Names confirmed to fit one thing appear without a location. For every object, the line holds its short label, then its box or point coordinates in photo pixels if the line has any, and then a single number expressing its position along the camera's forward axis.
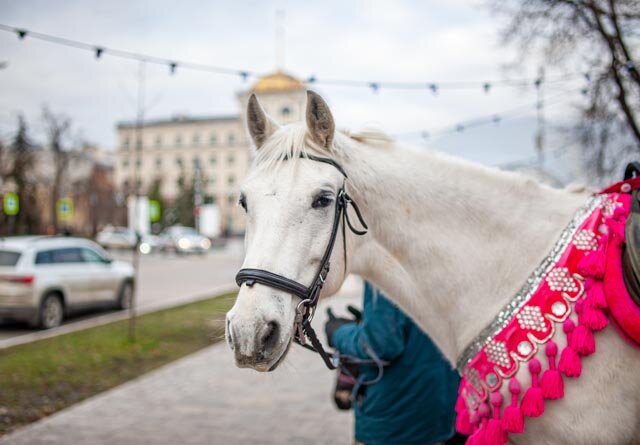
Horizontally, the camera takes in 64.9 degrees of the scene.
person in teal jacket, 2.57
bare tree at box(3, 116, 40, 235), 32.34
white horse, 1.69
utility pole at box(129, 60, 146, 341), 8.61
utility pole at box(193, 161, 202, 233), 40.11
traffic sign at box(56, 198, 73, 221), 24.96
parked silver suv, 9.38
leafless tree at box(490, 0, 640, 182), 7.24
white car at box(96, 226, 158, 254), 37.00
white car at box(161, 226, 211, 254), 35.09
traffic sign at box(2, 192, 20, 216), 18.65
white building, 78.75
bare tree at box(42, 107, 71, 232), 41.45
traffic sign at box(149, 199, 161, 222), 28.70
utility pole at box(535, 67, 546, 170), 8.36
